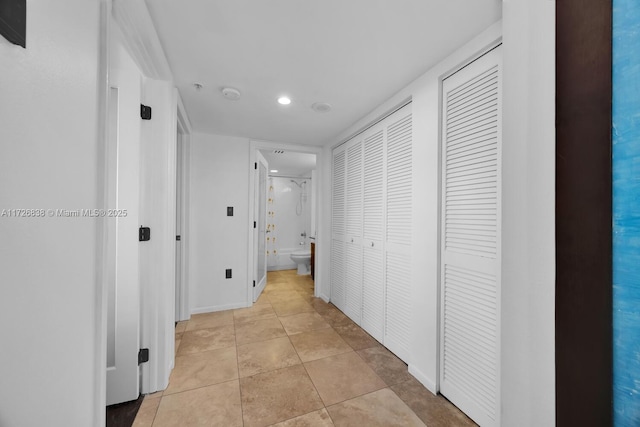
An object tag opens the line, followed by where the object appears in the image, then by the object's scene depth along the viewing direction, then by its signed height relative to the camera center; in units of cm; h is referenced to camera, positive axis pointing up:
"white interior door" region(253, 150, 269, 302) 323 -18
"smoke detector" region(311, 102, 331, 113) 215 +99
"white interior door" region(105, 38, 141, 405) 146 -17
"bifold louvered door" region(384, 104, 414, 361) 192 -16
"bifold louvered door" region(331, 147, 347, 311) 295 -18
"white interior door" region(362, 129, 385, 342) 225 -22
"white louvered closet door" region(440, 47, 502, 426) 128 -14
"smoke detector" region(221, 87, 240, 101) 189 +97
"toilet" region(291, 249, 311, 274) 463 -92
